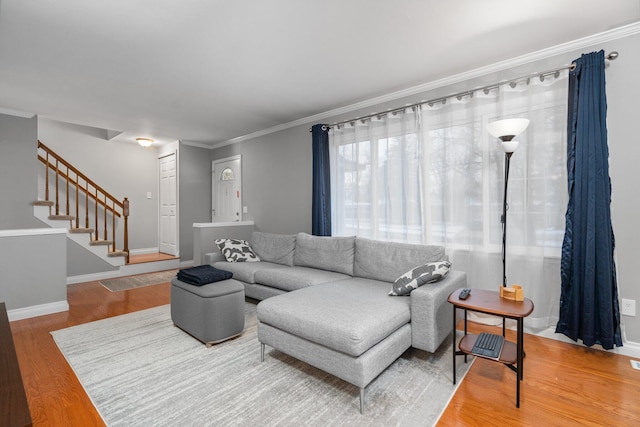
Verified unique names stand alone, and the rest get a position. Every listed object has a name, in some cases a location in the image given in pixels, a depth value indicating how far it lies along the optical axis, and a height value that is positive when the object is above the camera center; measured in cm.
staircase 484 +11
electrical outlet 237 -76
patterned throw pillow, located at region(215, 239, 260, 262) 414 -52
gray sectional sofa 187 -70
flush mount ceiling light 577 +140
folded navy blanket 275 -58
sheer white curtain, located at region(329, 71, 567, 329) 267 +31
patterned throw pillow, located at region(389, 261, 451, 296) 239 -52
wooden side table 185 -63
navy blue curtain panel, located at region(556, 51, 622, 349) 234 -6
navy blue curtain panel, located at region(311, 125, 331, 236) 424 +40
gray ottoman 261 -87
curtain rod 248 +120
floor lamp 229 +63
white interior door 631 +17
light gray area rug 175 -118
